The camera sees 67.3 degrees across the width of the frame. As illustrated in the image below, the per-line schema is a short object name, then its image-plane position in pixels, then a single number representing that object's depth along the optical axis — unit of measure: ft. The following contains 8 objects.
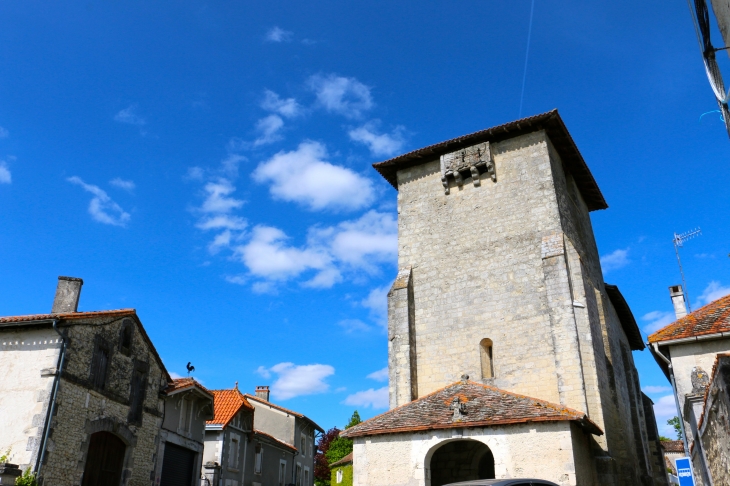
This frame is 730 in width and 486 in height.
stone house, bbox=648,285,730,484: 33.35
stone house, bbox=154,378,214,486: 52.07
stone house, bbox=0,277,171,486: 36.55
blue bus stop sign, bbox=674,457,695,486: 26.45
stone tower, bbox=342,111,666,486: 37.04
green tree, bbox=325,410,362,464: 128.26
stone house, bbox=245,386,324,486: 90.89
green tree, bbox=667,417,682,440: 170.50
